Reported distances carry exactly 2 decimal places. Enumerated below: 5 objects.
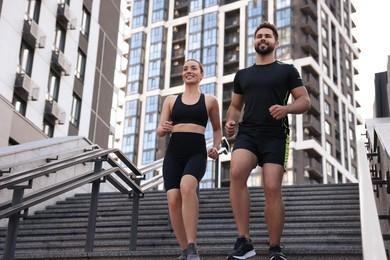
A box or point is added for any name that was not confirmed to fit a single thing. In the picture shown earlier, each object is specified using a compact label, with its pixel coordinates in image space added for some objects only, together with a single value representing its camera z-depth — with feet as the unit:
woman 16.03
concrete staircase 18.16
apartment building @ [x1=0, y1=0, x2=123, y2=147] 77.25
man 15.06
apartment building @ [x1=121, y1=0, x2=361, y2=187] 187.93
